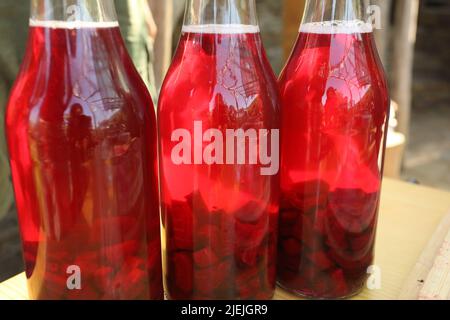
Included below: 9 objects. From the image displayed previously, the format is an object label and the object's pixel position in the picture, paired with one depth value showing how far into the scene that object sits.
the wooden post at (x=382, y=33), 1.06
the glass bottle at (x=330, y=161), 0.40
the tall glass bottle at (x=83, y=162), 0.33
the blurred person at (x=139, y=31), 0.70
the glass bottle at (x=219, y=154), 0.37
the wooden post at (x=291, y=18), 1.14
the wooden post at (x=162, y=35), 0.78
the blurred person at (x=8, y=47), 0.71
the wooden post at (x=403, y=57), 1.34
